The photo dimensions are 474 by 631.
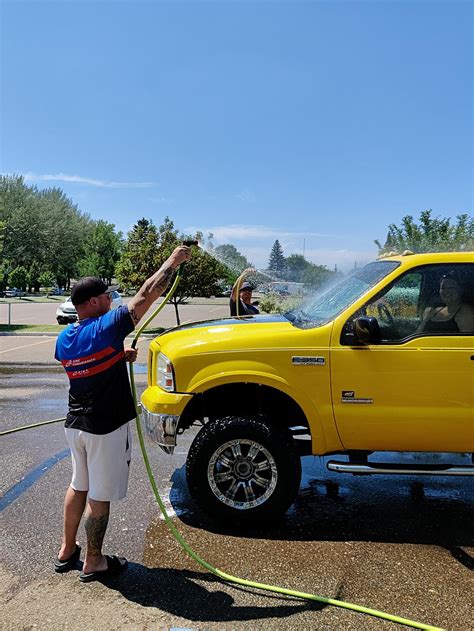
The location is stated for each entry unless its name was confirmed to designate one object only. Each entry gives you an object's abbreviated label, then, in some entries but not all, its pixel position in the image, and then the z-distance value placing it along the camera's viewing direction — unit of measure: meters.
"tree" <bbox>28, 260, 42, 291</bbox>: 66.95
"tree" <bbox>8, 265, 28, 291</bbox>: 59.97
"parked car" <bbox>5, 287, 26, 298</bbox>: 56.11
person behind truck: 6.99
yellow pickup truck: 3.86
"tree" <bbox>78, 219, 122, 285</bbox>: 70.44
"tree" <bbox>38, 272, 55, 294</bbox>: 66.25
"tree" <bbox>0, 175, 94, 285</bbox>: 66.94
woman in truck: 3.98
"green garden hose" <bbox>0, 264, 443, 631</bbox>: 2.84
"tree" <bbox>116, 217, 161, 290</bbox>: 18.56
